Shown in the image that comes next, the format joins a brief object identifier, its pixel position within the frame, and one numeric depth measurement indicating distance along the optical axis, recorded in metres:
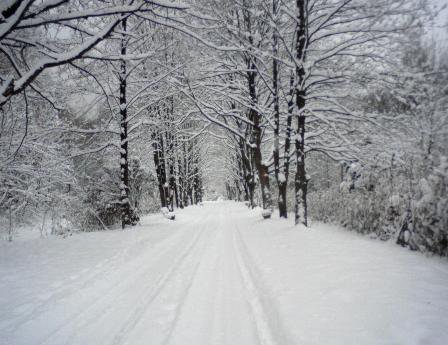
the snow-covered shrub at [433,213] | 5.33
